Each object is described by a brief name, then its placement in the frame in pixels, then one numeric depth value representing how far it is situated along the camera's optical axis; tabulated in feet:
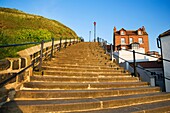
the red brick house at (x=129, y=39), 127.53
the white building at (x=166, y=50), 34.45
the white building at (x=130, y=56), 74.49
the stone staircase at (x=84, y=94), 8.54
